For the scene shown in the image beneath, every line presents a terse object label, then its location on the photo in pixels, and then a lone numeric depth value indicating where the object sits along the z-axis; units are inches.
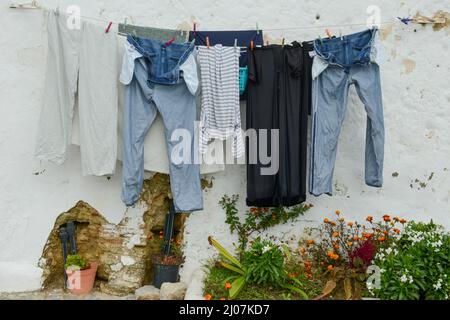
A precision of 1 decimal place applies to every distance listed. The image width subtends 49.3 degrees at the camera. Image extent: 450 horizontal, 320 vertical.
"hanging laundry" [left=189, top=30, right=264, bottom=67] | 170.2
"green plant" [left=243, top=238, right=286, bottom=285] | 158.9
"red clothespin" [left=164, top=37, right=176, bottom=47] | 163.2
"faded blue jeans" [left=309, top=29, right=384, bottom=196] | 164.7
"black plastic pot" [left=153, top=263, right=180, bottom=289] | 174.4
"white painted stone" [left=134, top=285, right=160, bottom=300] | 167.9
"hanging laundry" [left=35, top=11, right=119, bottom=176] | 159.5
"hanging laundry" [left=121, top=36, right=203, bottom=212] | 162.4
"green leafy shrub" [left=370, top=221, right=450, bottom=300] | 143.7
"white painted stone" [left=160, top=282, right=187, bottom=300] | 165.2
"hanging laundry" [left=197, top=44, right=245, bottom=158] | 164.4
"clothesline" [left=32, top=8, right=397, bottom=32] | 176.4
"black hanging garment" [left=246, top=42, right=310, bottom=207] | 166.1
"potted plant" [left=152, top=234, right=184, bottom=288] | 174.6
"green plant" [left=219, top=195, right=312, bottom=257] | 180.1
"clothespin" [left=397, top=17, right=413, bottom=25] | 173.2
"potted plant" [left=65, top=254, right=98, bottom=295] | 171.9
